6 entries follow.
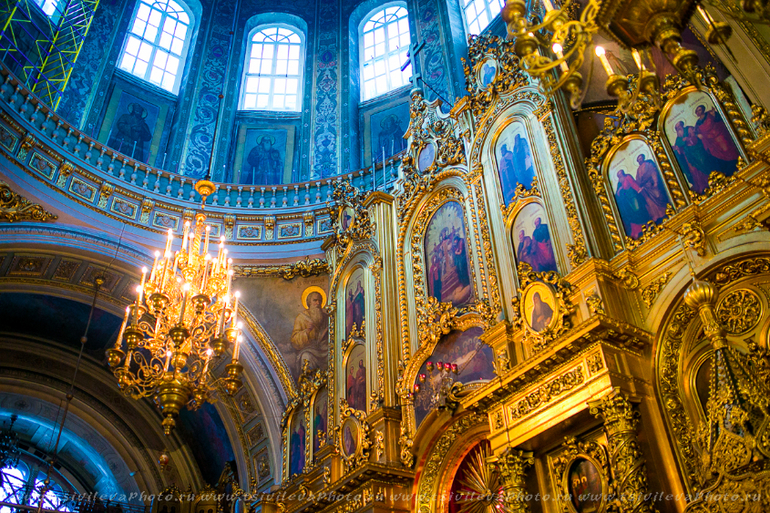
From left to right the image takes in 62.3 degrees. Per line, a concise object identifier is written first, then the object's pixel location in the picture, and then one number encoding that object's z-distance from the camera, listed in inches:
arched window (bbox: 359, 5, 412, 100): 642.8
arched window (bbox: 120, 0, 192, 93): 621.6
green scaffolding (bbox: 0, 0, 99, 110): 500.7
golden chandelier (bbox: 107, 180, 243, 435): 306.0
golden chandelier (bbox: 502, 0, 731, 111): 178.1
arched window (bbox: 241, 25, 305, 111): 660.1
